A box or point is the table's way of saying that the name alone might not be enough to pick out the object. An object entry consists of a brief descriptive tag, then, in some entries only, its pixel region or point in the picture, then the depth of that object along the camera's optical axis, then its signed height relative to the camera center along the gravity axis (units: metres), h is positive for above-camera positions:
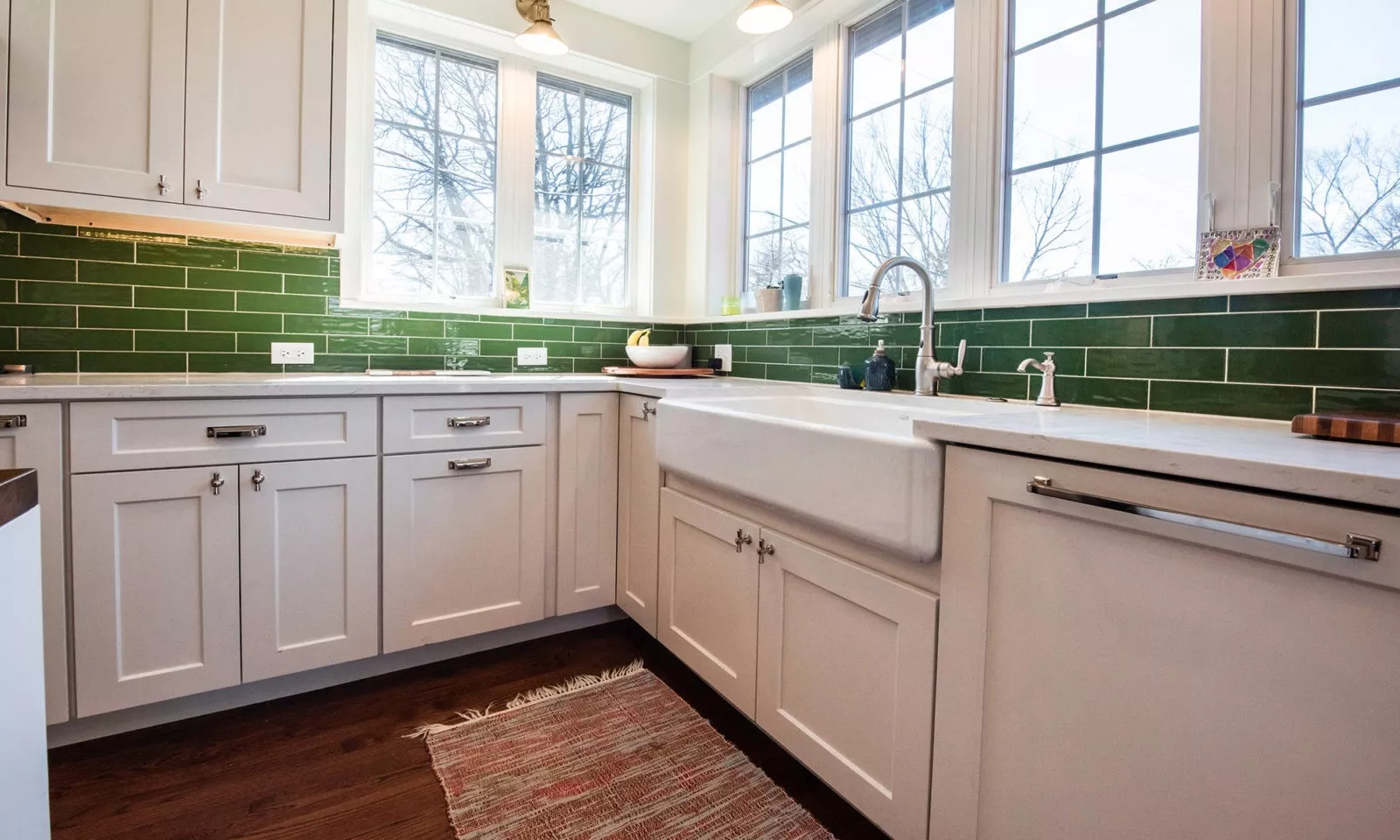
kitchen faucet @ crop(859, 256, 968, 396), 1.78 +0.12
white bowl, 2.74 +0.18
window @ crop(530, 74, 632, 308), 2.94 +0.92
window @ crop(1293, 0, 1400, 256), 1.22 +0.53
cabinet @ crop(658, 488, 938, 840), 1.19 -0.54
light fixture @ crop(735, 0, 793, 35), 2.08 +1.19
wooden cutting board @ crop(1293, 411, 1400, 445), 0.94 -0.02
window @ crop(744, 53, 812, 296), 2.69 +0.95
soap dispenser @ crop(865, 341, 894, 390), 2.03 +0.09
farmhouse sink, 1.12 -0.11
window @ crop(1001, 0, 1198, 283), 1.50 +0.66
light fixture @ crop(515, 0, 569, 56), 2.33 +1.26
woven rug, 1.47 -0.92
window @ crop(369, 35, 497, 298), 2.60 +0.89
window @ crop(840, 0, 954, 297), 2.11 +0.88
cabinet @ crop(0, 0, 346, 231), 1.79 +0.81
